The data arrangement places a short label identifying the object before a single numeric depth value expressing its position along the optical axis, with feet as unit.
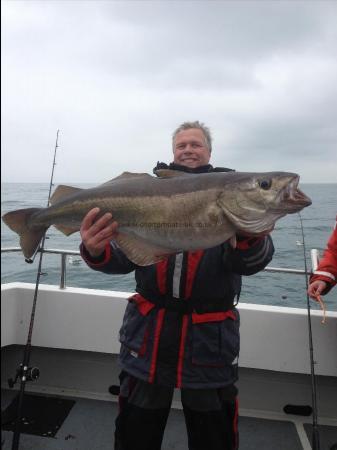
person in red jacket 11.26
